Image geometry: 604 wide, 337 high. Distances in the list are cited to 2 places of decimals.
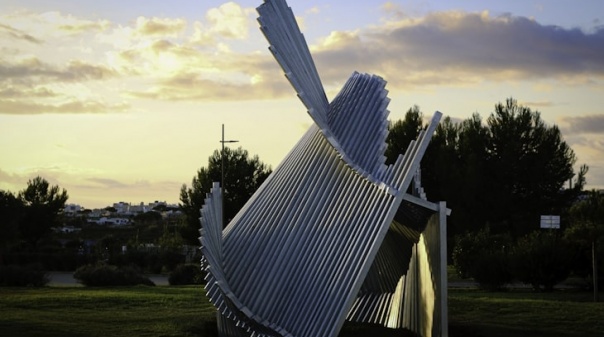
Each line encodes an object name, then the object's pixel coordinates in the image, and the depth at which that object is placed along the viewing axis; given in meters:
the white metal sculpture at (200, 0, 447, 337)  14.51
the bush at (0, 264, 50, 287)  30.61
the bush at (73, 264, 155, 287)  31.02
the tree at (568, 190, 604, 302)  28.05
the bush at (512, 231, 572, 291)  28.86
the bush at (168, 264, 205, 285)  34.34
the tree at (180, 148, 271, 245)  46.12
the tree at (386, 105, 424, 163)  46.80
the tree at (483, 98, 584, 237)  44.62
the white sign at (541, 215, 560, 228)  27.89
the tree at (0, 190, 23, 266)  36.84
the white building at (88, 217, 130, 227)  97.94
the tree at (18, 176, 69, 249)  54.94
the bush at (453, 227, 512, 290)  30.41
